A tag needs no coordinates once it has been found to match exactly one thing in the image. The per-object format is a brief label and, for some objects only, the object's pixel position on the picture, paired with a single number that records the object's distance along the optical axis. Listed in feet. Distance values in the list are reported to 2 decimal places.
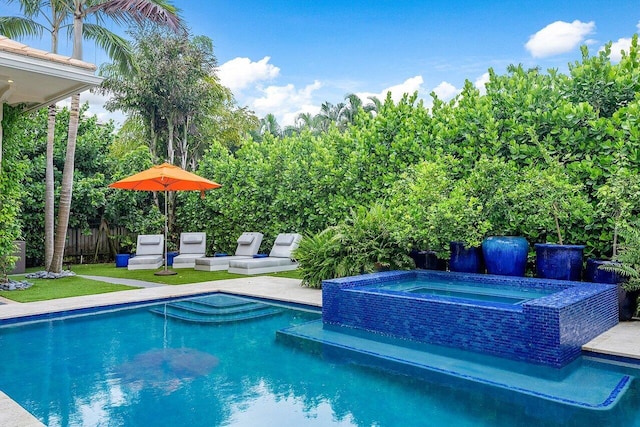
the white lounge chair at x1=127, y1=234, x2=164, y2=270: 42.83
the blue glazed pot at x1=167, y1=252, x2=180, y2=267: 46.87
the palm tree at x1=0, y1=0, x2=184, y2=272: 37.04
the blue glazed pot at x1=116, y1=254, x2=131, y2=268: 45.68
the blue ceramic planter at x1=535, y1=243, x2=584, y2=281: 23.66
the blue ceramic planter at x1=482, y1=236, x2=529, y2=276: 25.34
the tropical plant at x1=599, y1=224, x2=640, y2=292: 20.21
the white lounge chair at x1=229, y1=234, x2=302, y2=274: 38.86
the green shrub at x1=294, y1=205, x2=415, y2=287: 28.71
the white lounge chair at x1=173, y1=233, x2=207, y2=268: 45.98
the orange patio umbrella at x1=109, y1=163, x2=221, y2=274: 36.42
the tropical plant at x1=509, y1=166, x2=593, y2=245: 24.36
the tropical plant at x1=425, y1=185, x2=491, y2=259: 25.64
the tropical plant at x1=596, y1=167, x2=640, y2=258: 22.02
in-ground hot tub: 15.76
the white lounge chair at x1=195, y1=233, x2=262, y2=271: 41.73
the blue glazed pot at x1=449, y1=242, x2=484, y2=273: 27.32
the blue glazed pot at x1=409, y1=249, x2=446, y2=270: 29.32
